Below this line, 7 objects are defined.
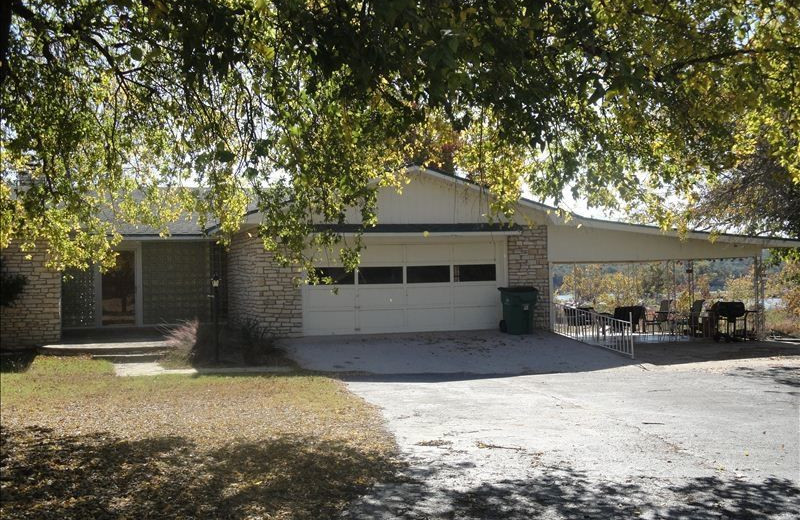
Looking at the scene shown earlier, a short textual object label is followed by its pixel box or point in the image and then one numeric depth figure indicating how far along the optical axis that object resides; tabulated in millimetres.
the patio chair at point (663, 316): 20953
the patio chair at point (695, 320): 20266
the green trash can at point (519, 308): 17578
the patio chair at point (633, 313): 20281
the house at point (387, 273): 17266
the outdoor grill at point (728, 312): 19188
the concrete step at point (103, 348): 16000
